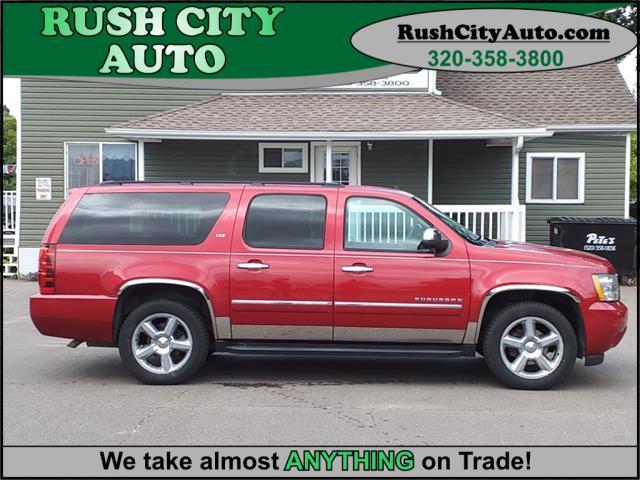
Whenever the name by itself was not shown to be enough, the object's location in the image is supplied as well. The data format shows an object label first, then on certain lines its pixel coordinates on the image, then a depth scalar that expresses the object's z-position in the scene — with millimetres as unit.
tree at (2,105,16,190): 44612
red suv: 6289
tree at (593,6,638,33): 19428
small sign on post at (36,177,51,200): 15461
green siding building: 15094
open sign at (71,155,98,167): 15500
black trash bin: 13703
